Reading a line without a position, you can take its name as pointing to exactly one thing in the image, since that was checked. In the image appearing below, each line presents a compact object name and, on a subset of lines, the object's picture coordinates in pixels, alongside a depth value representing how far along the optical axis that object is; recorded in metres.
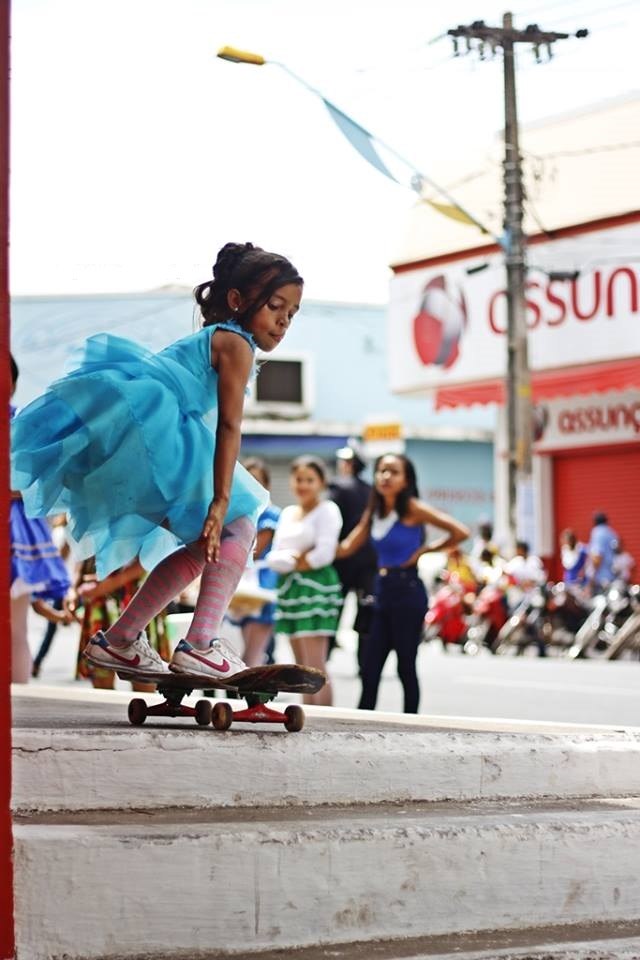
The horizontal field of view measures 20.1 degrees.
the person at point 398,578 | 9.87
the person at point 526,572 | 22.53
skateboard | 5.16
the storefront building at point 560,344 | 25.09
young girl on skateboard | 5.38
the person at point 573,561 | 23.78
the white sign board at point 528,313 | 25.16
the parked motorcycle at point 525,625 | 21.73
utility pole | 24.33
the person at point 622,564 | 23.55
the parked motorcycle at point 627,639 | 19.81
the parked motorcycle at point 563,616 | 21.58
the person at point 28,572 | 8.34
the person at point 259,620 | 10.84
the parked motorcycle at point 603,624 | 20.53
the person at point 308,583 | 9.99
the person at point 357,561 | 11.54
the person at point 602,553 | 23.48
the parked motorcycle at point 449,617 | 23.28
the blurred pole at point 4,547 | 4.11
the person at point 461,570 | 24.00
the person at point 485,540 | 25.49
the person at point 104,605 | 8.74
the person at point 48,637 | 16.06
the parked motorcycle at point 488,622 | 22.75
